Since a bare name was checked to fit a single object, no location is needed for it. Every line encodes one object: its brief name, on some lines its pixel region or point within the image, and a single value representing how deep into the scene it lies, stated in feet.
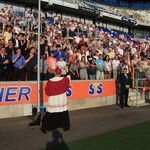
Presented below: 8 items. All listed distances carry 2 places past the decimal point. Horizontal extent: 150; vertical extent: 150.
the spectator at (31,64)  24.54
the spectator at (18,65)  23.91
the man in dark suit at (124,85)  30.36
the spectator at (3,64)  23.23
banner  22.95
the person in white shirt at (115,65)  32.24
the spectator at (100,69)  30.26
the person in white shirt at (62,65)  26.25
